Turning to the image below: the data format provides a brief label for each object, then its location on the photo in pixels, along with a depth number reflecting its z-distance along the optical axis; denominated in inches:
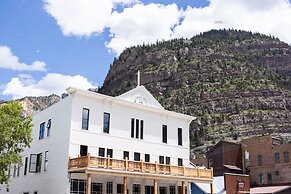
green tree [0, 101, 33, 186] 1043.3
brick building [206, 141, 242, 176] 2596.0
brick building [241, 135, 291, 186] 2428.6
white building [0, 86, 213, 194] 1124.5
